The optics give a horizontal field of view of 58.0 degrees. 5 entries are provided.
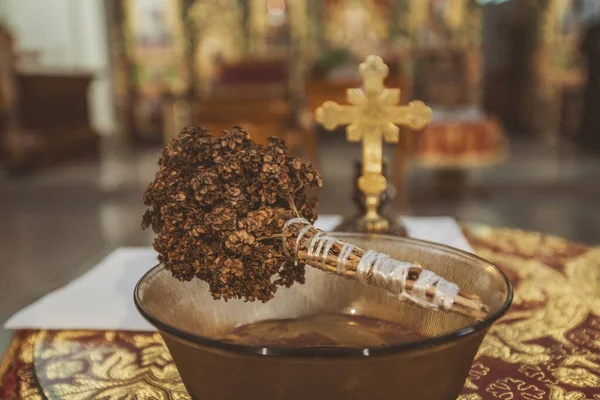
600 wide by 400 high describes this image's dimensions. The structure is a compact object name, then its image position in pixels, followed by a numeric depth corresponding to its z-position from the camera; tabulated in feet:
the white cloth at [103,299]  2.37
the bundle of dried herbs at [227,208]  1.50
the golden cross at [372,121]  2.72
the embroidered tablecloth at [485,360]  1.85
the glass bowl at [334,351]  1.23
